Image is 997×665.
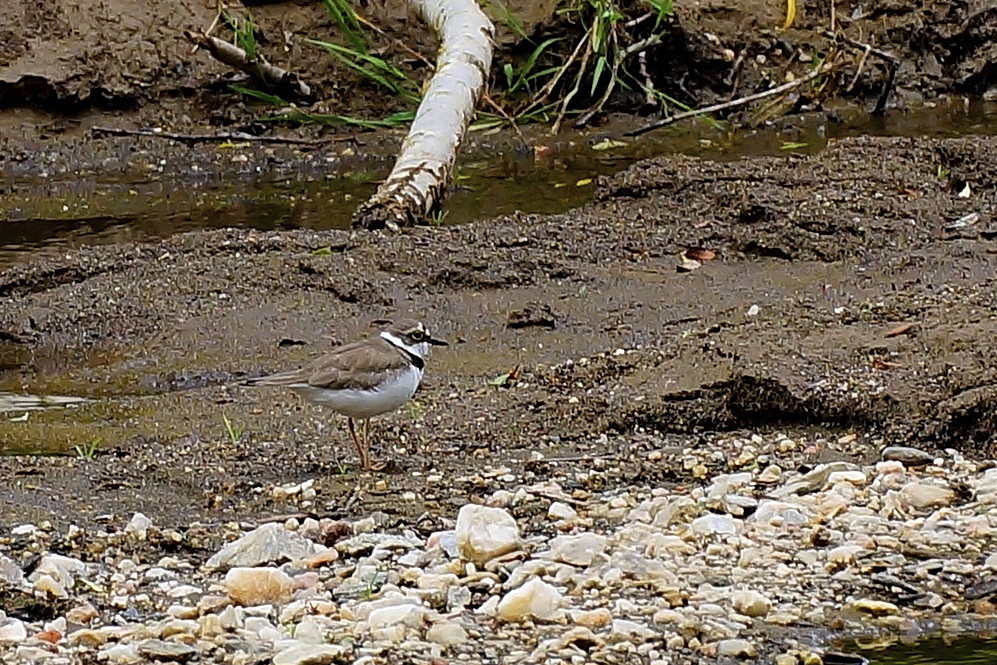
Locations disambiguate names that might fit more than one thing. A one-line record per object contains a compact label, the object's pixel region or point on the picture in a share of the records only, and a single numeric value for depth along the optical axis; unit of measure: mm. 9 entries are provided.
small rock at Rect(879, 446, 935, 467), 11719
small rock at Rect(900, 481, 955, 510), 10891
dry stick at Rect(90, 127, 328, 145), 26156
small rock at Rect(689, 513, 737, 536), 10516
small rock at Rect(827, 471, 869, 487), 11242
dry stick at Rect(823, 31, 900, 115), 26839
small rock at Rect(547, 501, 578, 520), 10992
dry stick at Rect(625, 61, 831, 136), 24766
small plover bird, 11828
